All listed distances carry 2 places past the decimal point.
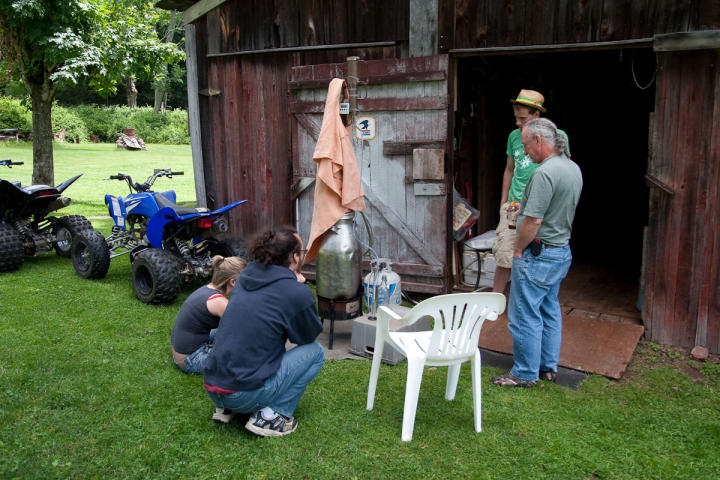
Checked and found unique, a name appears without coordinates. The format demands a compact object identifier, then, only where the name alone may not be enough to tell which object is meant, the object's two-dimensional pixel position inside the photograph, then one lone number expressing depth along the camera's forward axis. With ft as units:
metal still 15.08
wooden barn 14.79
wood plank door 18.19
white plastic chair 10.60
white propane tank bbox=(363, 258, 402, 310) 15.40
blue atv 17.99
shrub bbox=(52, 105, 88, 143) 95.04
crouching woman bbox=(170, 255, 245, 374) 12.81
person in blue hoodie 10.18
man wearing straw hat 15.79
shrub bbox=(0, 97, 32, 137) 85.77
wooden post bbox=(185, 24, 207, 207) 23.44
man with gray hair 12.03
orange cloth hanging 15.06
